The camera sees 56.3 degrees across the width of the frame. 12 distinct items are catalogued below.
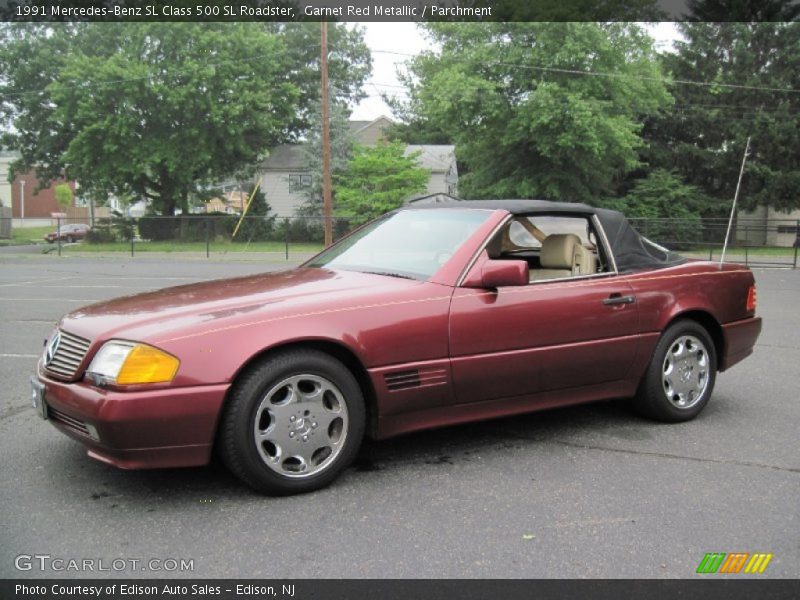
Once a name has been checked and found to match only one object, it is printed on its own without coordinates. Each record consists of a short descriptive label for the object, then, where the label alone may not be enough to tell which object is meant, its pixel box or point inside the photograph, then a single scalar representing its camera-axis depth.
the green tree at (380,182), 31.91
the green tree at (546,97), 29.23
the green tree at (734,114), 35.75
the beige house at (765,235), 24.72
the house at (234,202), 43.88
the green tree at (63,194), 66.94
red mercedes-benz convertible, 3.52
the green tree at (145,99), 34.38
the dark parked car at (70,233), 39.25
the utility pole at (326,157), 26.02
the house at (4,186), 74.19
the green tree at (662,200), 35.31
